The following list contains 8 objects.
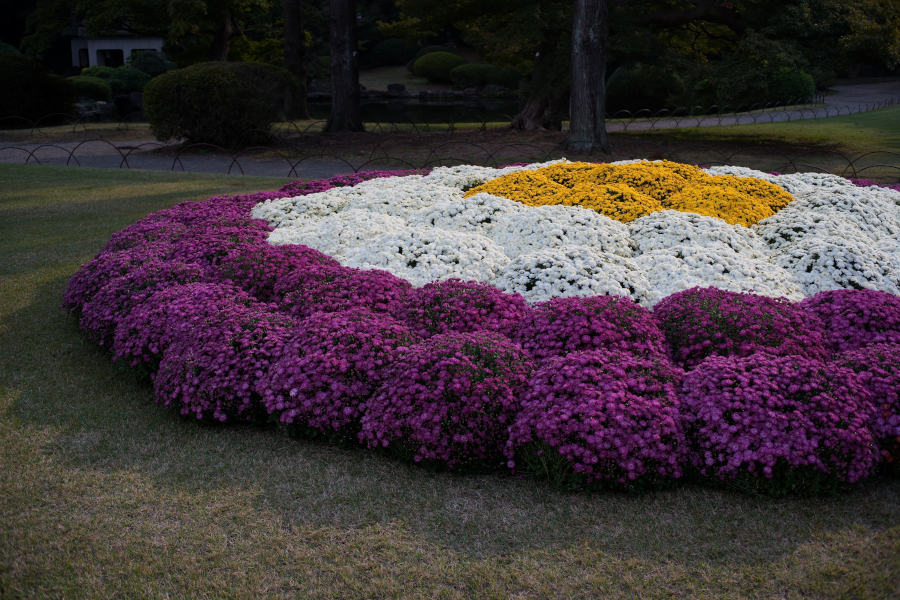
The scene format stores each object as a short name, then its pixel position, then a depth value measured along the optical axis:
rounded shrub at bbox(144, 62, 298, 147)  16.38
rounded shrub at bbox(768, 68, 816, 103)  31.03
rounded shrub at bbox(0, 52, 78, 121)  22.42
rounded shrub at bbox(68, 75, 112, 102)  27.44
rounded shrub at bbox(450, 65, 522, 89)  39.09
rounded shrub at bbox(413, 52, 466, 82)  42.56
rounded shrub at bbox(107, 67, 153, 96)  30.22
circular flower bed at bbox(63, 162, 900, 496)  3.49
